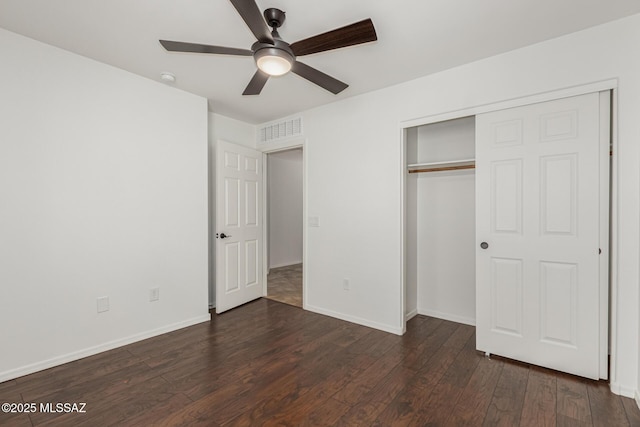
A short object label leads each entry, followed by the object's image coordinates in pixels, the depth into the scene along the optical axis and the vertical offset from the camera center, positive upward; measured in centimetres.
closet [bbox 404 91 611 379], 214 -19
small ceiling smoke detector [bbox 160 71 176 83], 286 +130
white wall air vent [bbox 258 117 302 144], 390 +109
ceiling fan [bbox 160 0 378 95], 167 +102
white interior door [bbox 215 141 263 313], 367 -22
